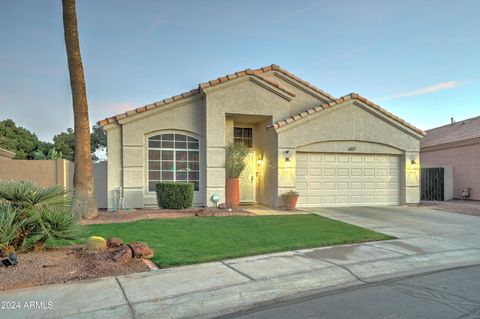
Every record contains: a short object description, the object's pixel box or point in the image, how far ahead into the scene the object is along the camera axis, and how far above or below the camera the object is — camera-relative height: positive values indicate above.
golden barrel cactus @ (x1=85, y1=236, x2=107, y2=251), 6.98 -1.47
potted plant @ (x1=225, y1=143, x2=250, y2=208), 14.62 +0.04
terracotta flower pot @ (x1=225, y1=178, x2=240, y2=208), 14.59 -0.91
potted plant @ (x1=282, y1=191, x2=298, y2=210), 13.91 -1.17
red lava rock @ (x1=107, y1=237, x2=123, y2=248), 7.08 -1.46
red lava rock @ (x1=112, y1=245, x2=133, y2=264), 6.32 -1.54
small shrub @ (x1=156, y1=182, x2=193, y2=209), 13.38 -0.95
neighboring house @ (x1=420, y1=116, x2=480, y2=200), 19.64 +0.96
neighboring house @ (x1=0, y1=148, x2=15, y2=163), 16.17 +0.70
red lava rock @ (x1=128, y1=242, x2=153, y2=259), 6.61 -1.52
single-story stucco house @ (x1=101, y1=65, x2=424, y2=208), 14.15 +0.99
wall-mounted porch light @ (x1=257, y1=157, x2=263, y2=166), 16.23 +0.34
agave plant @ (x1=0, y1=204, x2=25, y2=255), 6.04 -0.99
